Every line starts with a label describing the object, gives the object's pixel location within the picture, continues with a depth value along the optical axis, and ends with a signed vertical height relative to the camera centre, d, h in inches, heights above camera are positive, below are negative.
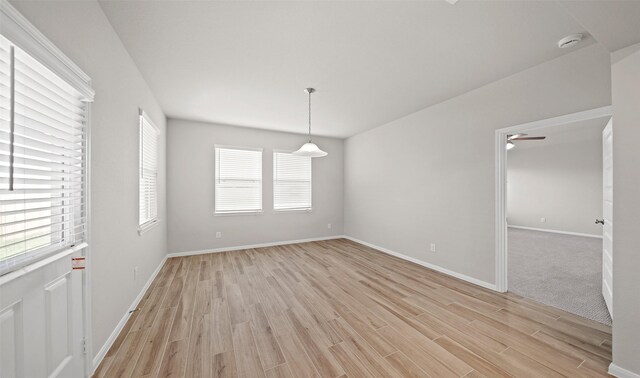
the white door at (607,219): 92.7 -12.6
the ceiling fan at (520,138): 212.5 +47.5
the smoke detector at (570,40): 83.4 +55.1
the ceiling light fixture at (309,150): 130.4 +22.0
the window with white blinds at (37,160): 39.4 +5.9
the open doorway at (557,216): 107.1 -28.3
